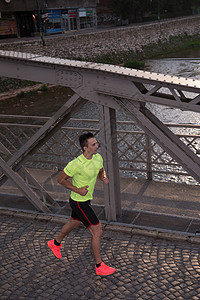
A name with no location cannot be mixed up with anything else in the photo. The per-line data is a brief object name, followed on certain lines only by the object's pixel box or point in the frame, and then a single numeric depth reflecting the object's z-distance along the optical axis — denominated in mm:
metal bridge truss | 5958
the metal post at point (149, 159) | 8812
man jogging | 5488
